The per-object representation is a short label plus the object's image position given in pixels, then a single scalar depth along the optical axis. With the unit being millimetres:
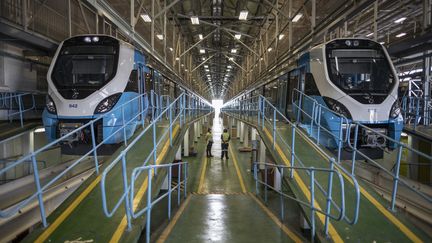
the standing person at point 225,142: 17095
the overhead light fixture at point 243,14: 14148
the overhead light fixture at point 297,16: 13297
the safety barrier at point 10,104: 10002
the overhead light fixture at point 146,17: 13586
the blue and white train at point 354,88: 7582
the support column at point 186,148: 18630
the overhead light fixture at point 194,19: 14988
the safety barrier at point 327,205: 3819
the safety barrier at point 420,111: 10594
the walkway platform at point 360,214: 4414
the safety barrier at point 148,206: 4230
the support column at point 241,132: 25527
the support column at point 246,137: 22189
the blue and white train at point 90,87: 7449
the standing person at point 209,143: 18678
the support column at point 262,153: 12923
